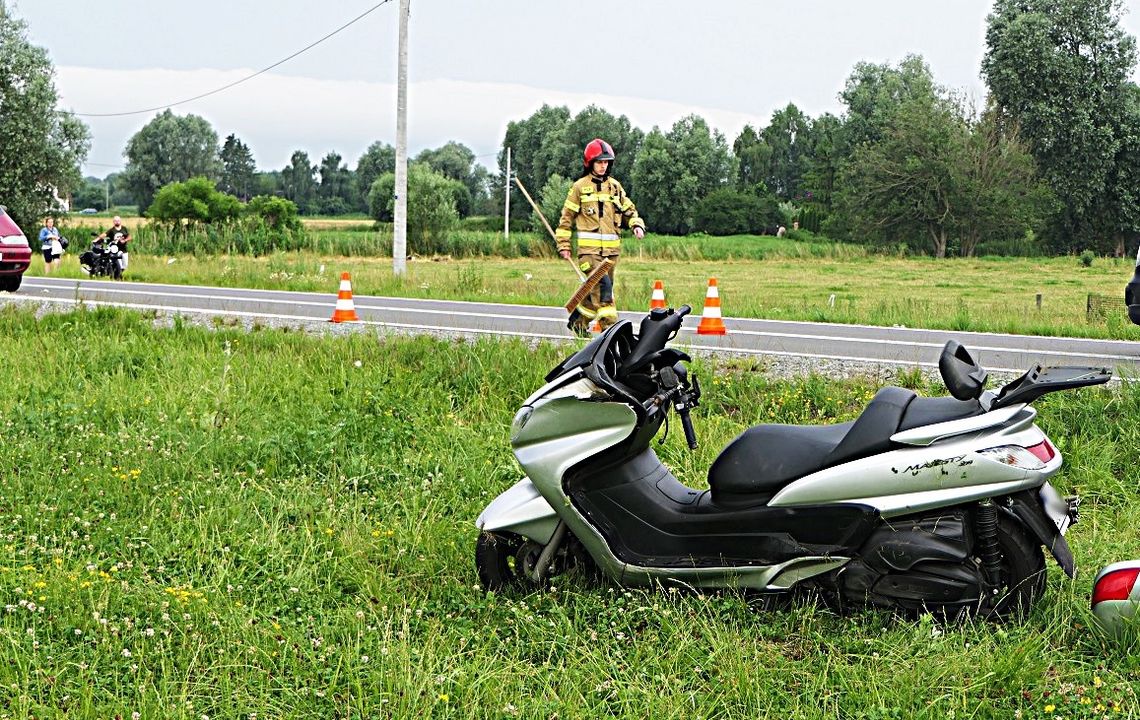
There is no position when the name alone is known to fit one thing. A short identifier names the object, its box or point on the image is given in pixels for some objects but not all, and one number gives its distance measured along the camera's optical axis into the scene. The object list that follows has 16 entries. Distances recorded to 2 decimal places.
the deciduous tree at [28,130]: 42.41
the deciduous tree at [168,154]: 99.81
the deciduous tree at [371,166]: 99.62
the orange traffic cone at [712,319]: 12.18
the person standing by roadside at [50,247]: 25.97
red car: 16.22
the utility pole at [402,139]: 22.30
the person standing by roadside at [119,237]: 23.12
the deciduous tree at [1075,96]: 51.41
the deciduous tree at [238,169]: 114.38
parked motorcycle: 22.87
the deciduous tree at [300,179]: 109.75
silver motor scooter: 3.98
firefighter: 10.98
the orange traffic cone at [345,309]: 12.61
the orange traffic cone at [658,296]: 12.89
